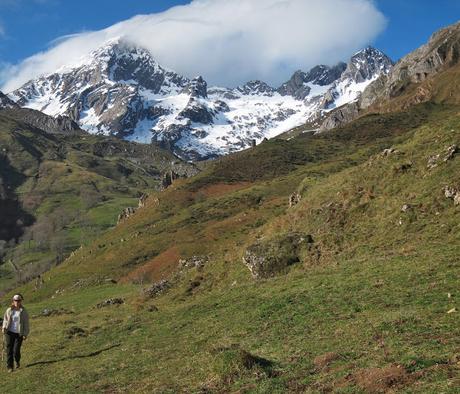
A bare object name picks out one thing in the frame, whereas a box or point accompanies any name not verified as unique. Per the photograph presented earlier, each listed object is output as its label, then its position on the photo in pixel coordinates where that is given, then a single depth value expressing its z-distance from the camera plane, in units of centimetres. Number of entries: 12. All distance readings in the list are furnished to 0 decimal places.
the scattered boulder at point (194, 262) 5289
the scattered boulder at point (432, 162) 4019
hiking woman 2720
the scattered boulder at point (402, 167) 4228
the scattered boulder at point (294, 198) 6131
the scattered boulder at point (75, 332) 3634
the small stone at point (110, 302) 5572
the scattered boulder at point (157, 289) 5003
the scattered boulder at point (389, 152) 4622
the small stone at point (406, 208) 3761
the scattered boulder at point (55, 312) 5531
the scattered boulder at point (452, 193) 3523
